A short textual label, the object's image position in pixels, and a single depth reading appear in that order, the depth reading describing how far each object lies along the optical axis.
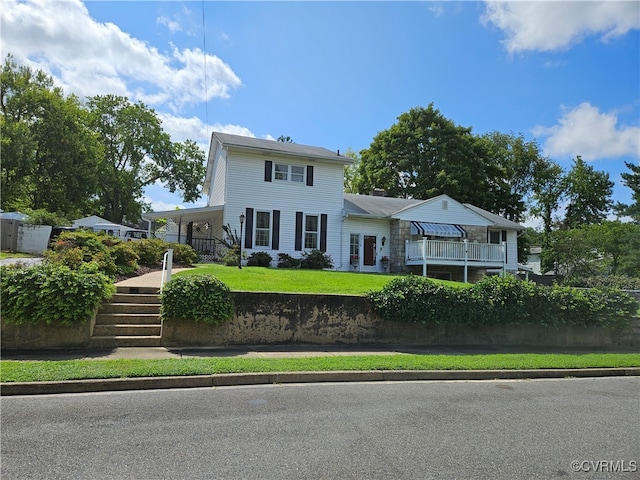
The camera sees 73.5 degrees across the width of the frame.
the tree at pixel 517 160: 47.75
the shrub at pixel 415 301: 10.43
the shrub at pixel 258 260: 20.03
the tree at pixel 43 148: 29.75
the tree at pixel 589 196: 49.25
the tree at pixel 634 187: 32.72
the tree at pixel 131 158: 41.84
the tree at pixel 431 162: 36.84
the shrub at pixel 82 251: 11.46
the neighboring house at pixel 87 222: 25.64
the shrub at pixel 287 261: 20.89
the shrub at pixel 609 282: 21.97
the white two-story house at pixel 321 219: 21.02
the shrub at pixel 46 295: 7.55
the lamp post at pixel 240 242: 17.67
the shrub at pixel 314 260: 21.30
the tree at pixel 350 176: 46.38
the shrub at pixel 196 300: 8.69
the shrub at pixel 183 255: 17.39
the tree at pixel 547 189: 48.91
